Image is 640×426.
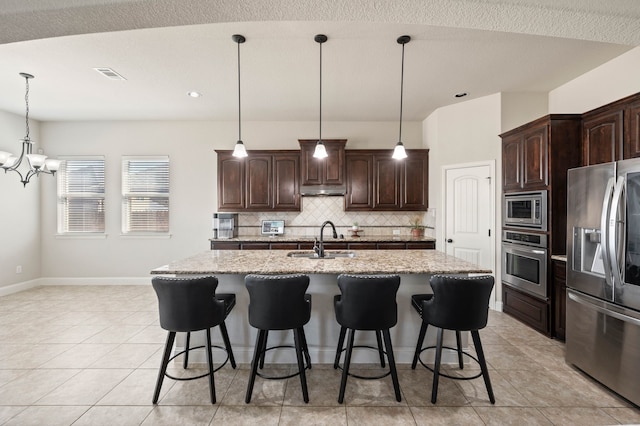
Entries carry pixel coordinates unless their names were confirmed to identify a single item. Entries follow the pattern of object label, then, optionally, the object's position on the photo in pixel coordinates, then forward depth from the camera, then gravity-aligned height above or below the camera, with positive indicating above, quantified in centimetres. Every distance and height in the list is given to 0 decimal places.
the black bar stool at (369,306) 210 -66
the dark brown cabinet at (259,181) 514 +55
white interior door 423 +0
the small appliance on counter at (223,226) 502 -22
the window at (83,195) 548 +32
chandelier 372 +69
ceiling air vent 344 +166
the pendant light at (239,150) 316 +67
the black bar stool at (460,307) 208 -67
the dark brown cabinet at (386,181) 515 +56
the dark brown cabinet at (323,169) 507 +75
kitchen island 267 -98
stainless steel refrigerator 206 -46
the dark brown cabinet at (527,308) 332 -116
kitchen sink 322 -47
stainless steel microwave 332 +4
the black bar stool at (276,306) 210 -67
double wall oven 333 -35
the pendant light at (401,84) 281 +156
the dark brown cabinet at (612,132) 261 +78
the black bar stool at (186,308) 208 -68
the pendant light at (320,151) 317 +66
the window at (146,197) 548 +29
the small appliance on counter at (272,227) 530 -25
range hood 507 +41
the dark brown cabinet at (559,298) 310 -90
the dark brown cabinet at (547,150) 324 +71
